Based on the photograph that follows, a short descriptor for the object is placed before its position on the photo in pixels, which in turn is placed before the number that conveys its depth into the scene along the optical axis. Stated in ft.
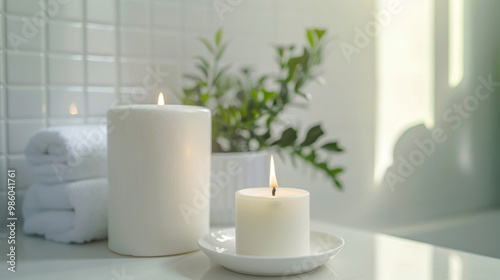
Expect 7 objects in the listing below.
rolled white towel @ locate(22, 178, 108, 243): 2.45
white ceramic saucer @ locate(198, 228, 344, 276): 1.81
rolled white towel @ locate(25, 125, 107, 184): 2.47
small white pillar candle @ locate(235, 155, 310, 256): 1.91
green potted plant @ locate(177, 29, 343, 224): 2.73
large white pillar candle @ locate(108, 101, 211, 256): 2.19
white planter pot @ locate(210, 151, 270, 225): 2.73
